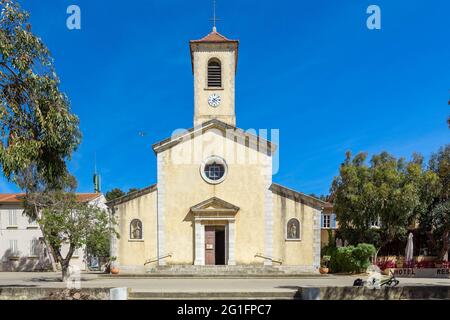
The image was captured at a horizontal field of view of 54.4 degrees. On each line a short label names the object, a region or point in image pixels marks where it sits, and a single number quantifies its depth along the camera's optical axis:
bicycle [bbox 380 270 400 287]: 15.91
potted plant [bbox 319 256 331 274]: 26.25
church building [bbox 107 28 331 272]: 26.55
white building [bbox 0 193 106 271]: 35.06
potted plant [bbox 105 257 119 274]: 25.95
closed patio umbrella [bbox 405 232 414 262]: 27.97
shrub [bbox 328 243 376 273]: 27.00
